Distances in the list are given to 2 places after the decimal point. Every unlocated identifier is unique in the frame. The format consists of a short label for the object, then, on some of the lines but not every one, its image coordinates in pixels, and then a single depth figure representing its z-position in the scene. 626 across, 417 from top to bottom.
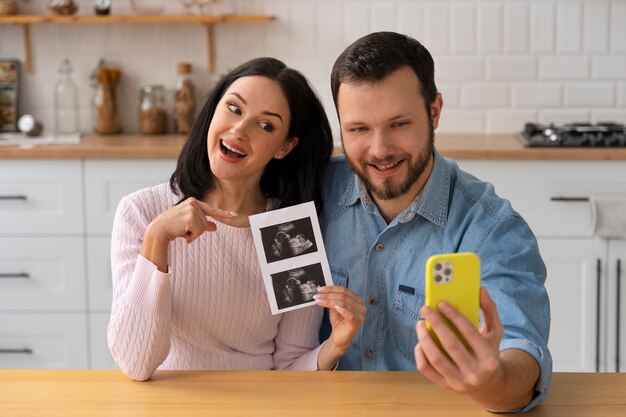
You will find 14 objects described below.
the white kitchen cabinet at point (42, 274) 3.88
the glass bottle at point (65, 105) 4.38
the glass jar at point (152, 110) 4.33
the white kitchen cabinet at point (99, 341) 3.90
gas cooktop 3.77
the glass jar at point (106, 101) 4.34
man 1.91
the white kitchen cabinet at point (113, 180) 3.82
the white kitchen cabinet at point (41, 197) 3.84
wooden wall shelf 4.21
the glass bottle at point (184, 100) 4.33
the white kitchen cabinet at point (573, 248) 3.71
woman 2.18
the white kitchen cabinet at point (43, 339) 3.91
